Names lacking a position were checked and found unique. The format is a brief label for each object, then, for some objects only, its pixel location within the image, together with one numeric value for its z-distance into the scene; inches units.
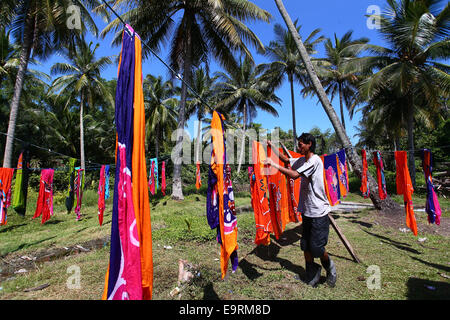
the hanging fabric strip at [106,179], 332.9
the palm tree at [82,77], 627.8
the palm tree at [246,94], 804.6
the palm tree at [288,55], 655.1
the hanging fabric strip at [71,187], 298.2
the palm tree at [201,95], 852.0
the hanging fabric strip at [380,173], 244.7
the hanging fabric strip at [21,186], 245.8
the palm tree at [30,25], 326.0
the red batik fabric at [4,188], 251.4
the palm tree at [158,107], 772.0
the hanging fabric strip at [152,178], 447.8
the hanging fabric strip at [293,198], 200.1
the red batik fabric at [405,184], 202.4
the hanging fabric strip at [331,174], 258.5
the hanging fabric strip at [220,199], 110.1
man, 119.2
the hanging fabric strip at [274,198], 167.6
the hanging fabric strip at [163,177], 478.0
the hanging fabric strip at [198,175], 523.5
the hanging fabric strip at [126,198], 68.1
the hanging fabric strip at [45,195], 289.3
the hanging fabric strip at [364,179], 274.9
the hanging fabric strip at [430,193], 195.6
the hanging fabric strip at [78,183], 309.9
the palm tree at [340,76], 741.3
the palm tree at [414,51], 380.8
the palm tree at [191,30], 391.5
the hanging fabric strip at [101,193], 290.2
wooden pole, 160.1
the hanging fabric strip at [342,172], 273.7
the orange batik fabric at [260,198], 154.2
